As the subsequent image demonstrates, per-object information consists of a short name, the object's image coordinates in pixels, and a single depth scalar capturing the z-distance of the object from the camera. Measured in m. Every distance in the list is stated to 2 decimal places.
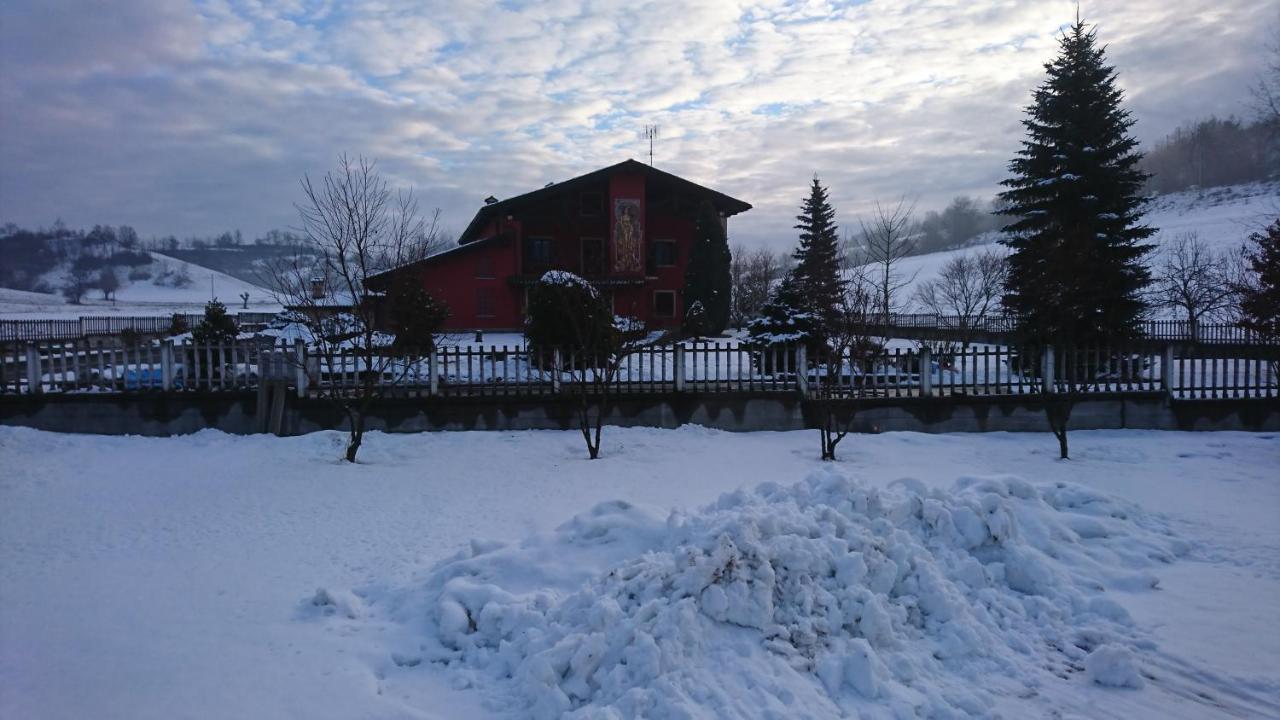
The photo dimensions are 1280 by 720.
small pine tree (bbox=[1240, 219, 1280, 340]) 13.75
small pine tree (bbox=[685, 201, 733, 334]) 34.66
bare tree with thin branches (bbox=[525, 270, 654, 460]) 11.98
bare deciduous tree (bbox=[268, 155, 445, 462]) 11.16
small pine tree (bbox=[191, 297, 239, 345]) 21.84
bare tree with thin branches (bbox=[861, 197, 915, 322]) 18.45
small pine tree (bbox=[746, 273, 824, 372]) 20.73
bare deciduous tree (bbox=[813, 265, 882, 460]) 11.40
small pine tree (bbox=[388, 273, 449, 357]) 13.11
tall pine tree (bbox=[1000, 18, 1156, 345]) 21.12
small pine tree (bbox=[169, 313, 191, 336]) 37.34
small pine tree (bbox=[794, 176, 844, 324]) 33.69
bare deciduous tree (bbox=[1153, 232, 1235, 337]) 33.00
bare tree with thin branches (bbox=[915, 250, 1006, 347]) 34.84
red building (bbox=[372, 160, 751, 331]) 35.47
